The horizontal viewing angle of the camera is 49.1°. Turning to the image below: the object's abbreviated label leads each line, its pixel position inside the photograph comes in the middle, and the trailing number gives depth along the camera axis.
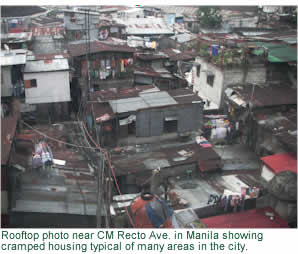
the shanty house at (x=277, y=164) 14.84
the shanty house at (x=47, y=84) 21.16
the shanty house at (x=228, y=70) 23.95
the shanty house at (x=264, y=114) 17.73
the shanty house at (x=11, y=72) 20.14
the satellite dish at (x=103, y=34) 37.66
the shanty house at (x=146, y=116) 17.41
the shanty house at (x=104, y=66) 23.16
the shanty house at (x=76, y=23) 34.69
